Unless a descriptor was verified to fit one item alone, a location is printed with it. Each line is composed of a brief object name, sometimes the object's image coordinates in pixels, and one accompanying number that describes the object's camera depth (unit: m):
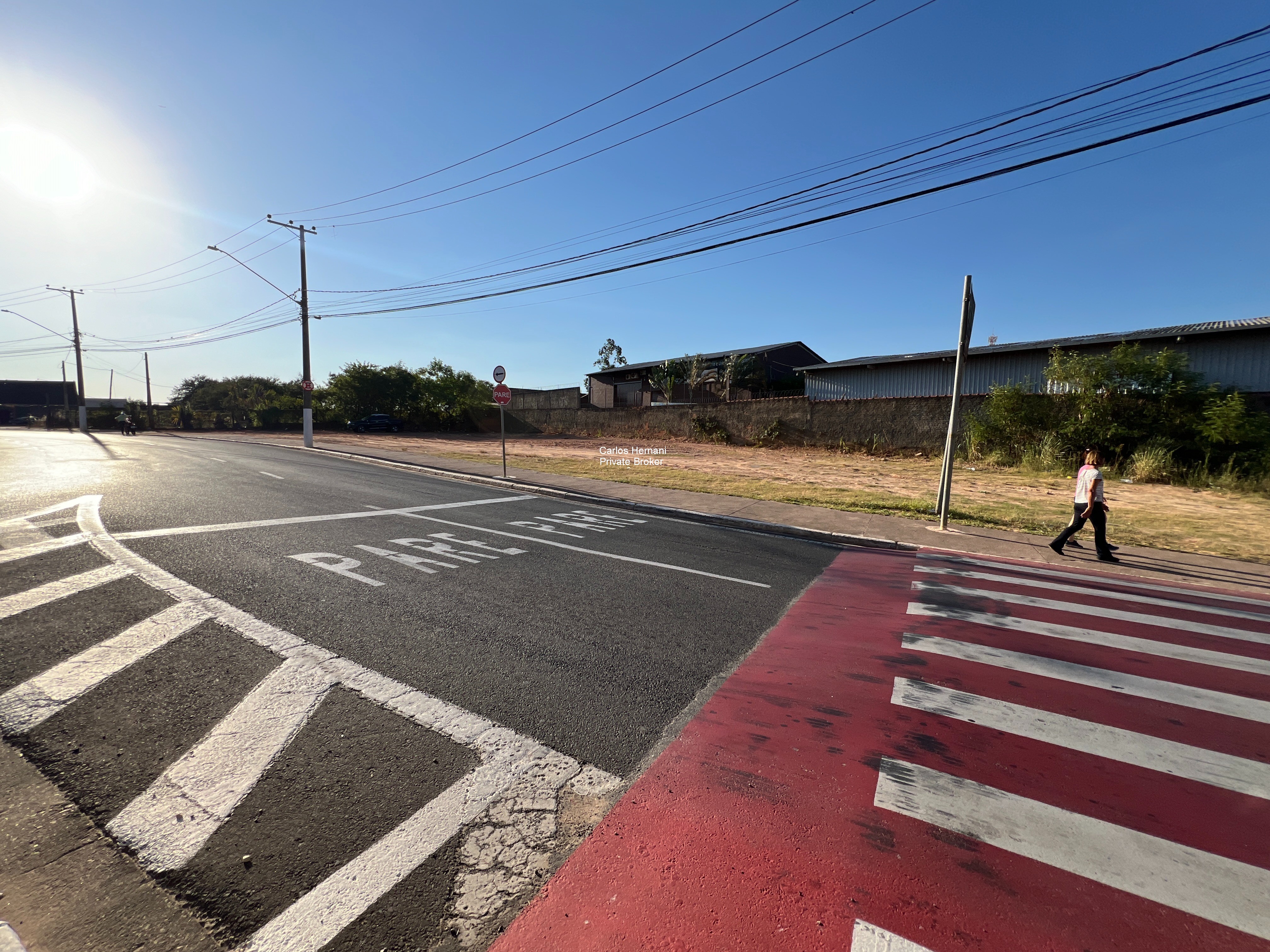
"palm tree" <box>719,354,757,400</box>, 34.22
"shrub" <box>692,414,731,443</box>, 28.66
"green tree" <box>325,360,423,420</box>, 41.69
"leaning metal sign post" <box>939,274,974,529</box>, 8.98
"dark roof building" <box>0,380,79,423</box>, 74.94
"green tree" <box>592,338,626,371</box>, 63.59
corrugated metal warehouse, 17.23
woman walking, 7.55
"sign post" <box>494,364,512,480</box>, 14.51
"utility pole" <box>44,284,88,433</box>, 38.75
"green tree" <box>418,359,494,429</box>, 41.72
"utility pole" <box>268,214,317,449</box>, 25.94
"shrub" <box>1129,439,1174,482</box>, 14.80
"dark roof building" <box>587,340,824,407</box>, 36.03
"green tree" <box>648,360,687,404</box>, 37.62
